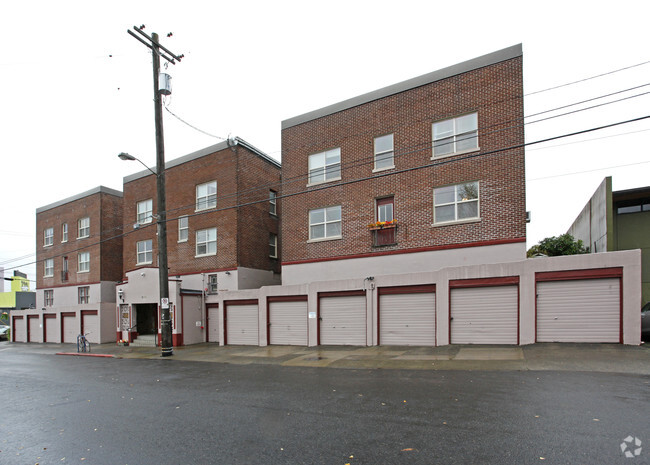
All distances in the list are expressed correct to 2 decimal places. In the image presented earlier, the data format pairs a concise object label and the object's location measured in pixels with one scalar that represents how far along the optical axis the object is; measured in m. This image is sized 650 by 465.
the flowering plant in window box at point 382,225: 17.77
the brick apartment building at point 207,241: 22.92
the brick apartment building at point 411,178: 15.59
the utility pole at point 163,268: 18.28
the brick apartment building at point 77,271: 29.95
